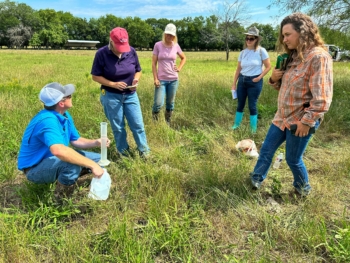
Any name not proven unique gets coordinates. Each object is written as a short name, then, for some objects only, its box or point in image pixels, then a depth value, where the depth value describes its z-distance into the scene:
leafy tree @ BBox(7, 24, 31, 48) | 68.31
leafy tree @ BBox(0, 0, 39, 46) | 74.12
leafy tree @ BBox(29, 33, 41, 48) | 69.50
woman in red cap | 3.26
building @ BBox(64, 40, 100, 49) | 74.38
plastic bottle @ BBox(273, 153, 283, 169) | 3.09
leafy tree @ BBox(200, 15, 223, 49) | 31.50
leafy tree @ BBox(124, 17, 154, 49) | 77.02
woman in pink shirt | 4.64
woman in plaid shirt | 2.18
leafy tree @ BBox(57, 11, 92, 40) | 89.97
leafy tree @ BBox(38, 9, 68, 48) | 73.44
